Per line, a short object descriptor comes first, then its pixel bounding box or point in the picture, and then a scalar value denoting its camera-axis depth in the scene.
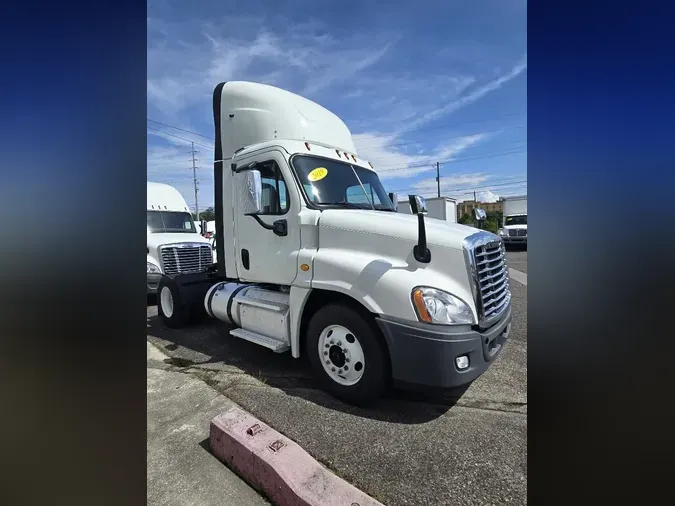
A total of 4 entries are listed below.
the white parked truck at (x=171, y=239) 7.09
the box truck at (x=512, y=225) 15.00
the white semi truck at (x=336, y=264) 2.54
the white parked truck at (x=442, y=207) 12.99
